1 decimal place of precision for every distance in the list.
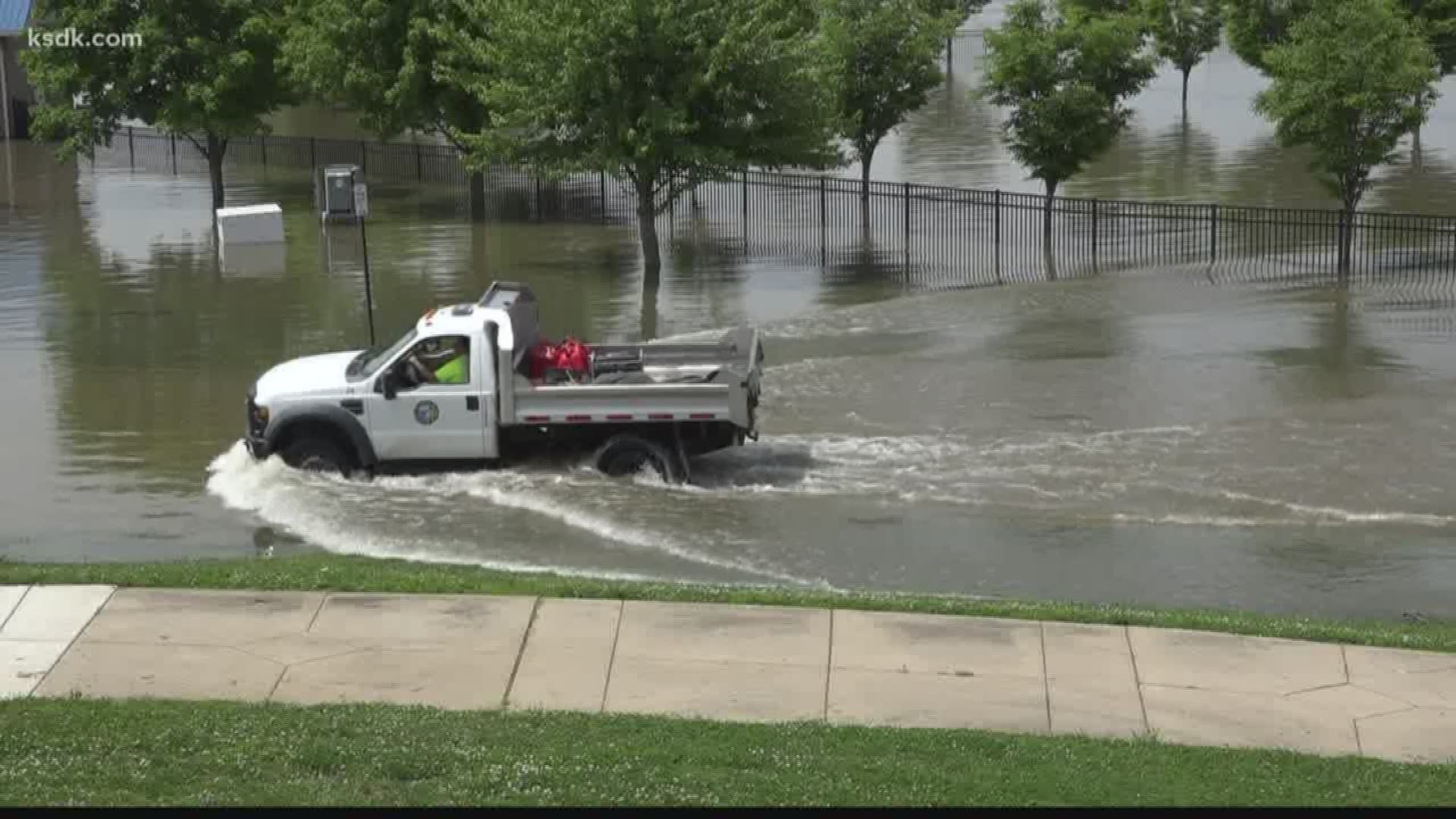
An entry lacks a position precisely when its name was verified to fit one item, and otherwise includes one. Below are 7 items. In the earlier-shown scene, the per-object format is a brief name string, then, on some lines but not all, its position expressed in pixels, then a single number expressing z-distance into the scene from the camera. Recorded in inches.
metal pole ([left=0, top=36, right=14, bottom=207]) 2151.8
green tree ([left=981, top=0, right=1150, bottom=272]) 1327.5
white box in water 1373.0
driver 712.4
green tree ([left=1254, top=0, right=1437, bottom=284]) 1194.0
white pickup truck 706.2
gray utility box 1343.5
